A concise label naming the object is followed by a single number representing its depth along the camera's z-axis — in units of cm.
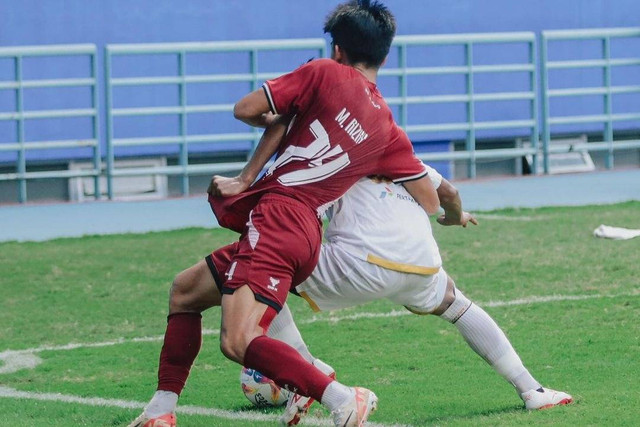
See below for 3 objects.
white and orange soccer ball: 1251
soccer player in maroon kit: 1041
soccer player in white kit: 1108
